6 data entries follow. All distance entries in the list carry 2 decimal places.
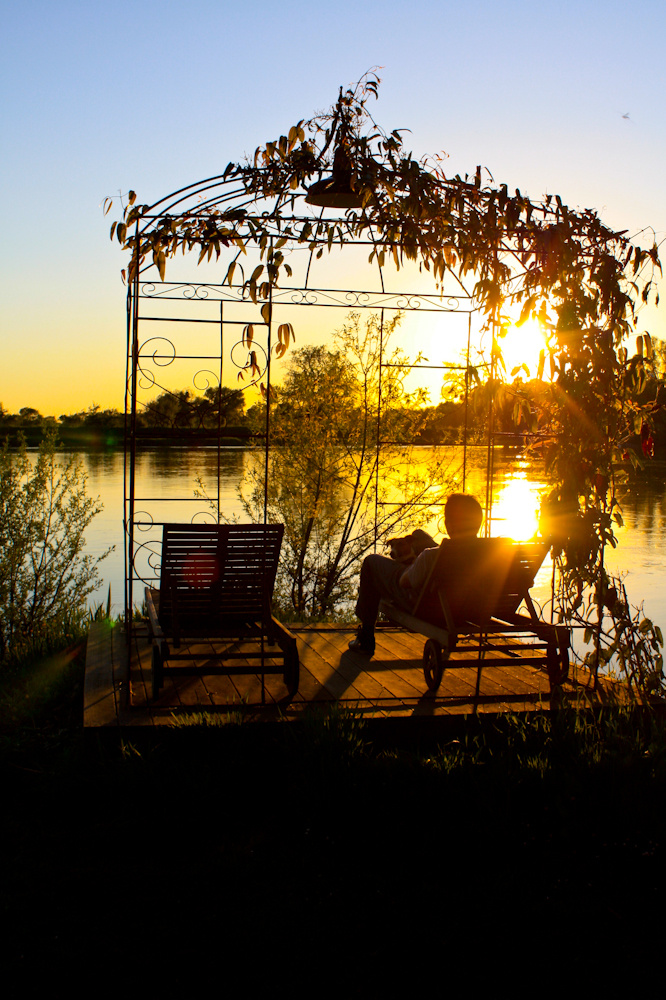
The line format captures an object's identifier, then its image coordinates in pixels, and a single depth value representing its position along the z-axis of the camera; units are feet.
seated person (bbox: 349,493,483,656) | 14.93
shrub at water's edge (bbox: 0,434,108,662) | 22.59
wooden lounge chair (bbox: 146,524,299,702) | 14.98
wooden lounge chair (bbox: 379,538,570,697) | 13.75
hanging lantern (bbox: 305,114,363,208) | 12.36
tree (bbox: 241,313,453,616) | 30.12
